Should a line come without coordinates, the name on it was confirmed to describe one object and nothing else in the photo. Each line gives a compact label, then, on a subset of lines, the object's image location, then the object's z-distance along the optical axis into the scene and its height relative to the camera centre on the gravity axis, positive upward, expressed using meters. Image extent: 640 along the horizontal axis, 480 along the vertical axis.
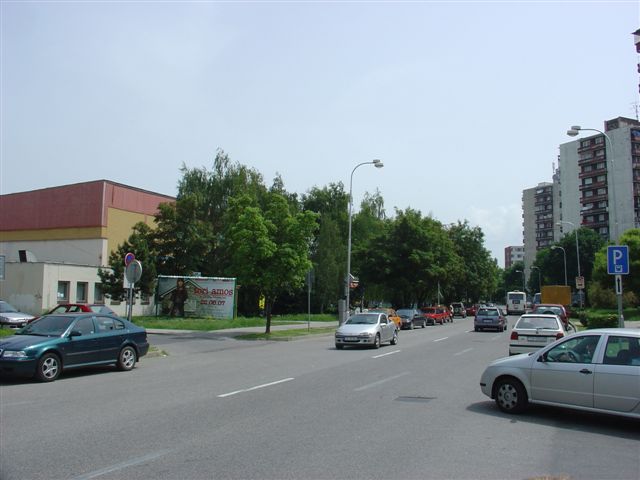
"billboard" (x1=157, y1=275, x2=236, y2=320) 40.34 -0.35
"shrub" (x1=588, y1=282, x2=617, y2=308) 58.66 -0.06
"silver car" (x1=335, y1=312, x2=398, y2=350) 21.88 -1.48
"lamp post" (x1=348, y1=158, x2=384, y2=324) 35.28 +1.42
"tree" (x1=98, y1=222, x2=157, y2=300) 38.16 +1.25
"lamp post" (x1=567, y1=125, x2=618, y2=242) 24.01 +6.96
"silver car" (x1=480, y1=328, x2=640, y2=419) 8.04 -1.20
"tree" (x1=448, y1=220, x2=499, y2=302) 81.56 +5.64
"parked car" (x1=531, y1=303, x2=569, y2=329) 27.73 -0.73
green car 12.69 -1.32
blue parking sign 16.72 +1.07
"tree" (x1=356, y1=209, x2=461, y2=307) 55.12 +3.58
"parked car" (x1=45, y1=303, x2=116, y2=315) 23.51 -0.78
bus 74.88 -1.11
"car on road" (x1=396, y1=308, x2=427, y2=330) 41.91 -1.86
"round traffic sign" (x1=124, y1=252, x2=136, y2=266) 19.56 +1.10
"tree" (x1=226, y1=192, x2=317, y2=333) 28.25 +2.15
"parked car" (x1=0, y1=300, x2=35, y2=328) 27.72 -1.38
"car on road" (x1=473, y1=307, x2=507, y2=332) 36.44 -1.62
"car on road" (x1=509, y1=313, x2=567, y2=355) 16.80 -1.11
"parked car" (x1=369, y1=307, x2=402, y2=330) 39.20 -1.57
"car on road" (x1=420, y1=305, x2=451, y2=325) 50.50 -1.88
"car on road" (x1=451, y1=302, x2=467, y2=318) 75.43 -2.10
